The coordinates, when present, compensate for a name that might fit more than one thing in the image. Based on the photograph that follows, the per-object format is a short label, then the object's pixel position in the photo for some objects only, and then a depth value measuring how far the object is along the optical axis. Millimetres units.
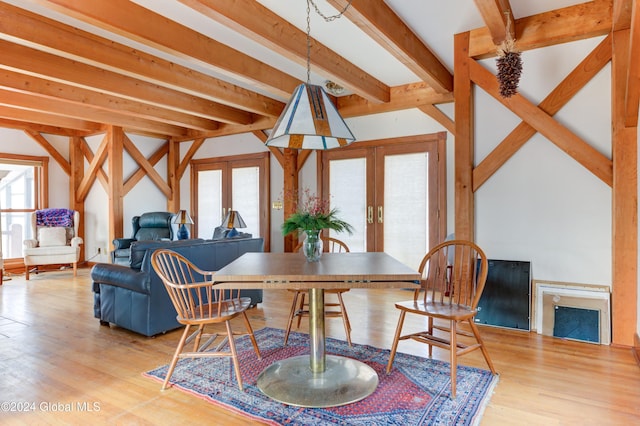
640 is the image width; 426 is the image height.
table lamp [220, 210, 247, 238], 5254
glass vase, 2669
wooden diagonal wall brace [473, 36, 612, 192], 3361
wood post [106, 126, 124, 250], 7309
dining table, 2107
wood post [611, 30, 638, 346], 3189
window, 7168
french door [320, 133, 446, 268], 5434
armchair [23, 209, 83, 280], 6387
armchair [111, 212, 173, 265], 6773
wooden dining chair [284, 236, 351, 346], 3256
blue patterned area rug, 2150
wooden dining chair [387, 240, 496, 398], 2463
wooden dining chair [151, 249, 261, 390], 2498
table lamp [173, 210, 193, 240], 5934
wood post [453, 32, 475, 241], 3902
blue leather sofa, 3475
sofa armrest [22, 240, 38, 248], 6309
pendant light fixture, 2258
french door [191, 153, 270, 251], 7191
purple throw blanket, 6840
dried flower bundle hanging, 3332
